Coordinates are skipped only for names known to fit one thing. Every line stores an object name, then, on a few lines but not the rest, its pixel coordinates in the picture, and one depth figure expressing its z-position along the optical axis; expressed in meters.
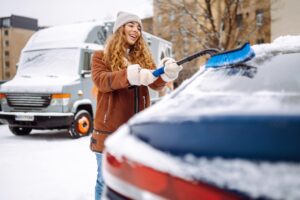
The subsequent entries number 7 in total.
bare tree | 20.47
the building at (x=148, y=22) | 59.83
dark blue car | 0.91
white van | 7.83
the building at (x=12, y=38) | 71.56
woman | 2.37
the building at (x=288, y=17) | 23.89
